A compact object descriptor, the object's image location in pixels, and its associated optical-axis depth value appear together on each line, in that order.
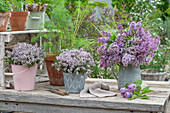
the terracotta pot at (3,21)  2.33
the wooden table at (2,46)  2.29
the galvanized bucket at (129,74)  2.29
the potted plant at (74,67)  2.20
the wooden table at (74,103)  1.92
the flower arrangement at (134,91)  2.04
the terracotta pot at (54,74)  2.54
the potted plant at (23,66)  2.29
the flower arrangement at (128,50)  2.17
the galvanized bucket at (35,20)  2.90
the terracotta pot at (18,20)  2.62
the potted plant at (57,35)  2.53
